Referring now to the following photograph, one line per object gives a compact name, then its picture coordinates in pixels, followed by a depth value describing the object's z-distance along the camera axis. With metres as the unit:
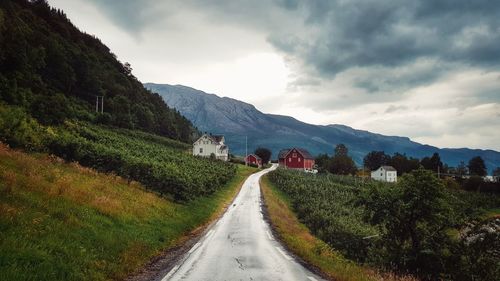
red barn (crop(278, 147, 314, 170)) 135.88
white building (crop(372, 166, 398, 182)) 147.85
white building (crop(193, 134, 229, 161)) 121.47
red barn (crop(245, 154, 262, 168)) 139.60
